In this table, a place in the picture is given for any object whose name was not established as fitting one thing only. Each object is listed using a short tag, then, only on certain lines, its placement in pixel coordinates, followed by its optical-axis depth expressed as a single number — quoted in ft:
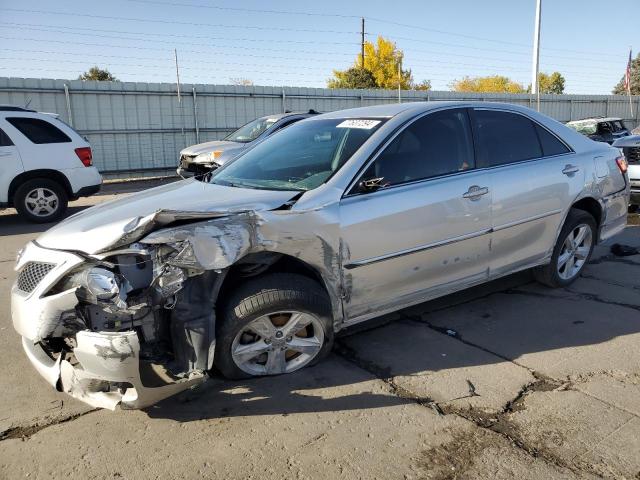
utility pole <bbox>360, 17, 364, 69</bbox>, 152.84
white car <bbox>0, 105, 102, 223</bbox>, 28.63
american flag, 84.79
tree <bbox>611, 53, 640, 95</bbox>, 177.99
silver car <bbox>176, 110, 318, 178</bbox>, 34.71
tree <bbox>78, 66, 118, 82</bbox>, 132.43
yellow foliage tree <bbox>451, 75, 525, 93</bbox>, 235.40
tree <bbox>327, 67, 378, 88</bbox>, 129.85
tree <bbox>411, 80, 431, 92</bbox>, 200.93
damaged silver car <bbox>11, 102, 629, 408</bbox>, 9.33
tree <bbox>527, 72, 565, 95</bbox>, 250.98
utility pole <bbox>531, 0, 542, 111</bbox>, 77.97
